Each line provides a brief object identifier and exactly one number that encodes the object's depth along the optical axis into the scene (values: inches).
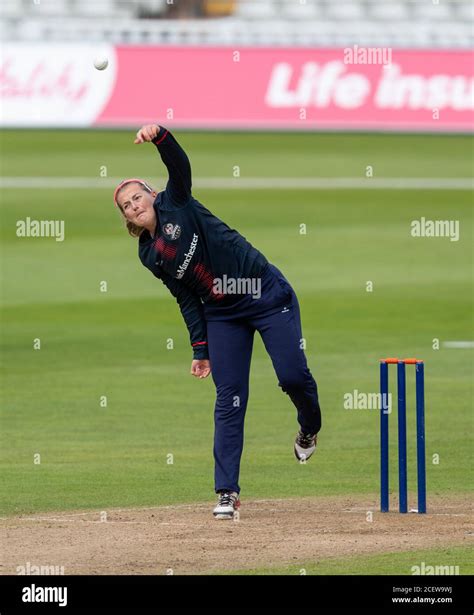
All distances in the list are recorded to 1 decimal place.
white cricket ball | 428.5
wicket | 398.3
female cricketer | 388.2
